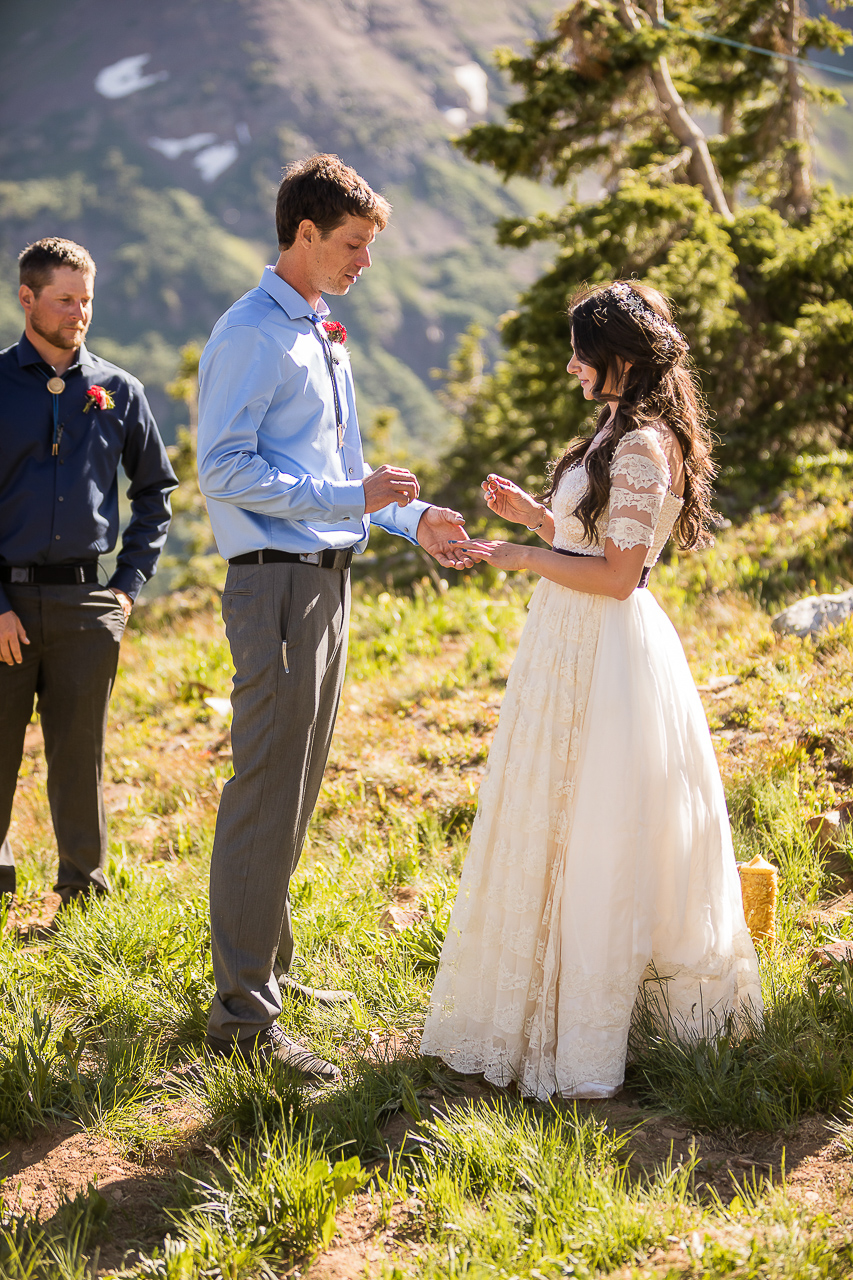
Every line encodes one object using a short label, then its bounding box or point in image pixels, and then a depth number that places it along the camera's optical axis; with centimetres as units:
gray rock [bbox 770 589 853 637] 581
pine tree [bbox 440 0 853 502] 1056
